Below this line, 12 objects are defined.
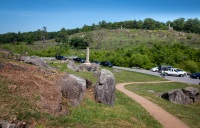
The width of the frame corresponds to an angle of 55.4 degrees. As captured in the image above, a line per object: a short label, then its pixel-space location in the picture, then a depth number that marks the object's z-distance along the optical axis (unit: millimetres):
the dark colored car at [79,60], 55546
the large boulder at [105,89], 14322
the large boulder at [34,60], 19117
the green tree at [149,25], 150318
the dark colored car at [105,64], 49468
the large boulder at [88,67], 35560
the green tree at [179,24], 144603
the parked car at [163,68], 44311
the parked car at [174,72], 41299
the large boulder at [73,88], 12639
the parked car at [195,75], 39018
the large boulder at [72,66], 33923
